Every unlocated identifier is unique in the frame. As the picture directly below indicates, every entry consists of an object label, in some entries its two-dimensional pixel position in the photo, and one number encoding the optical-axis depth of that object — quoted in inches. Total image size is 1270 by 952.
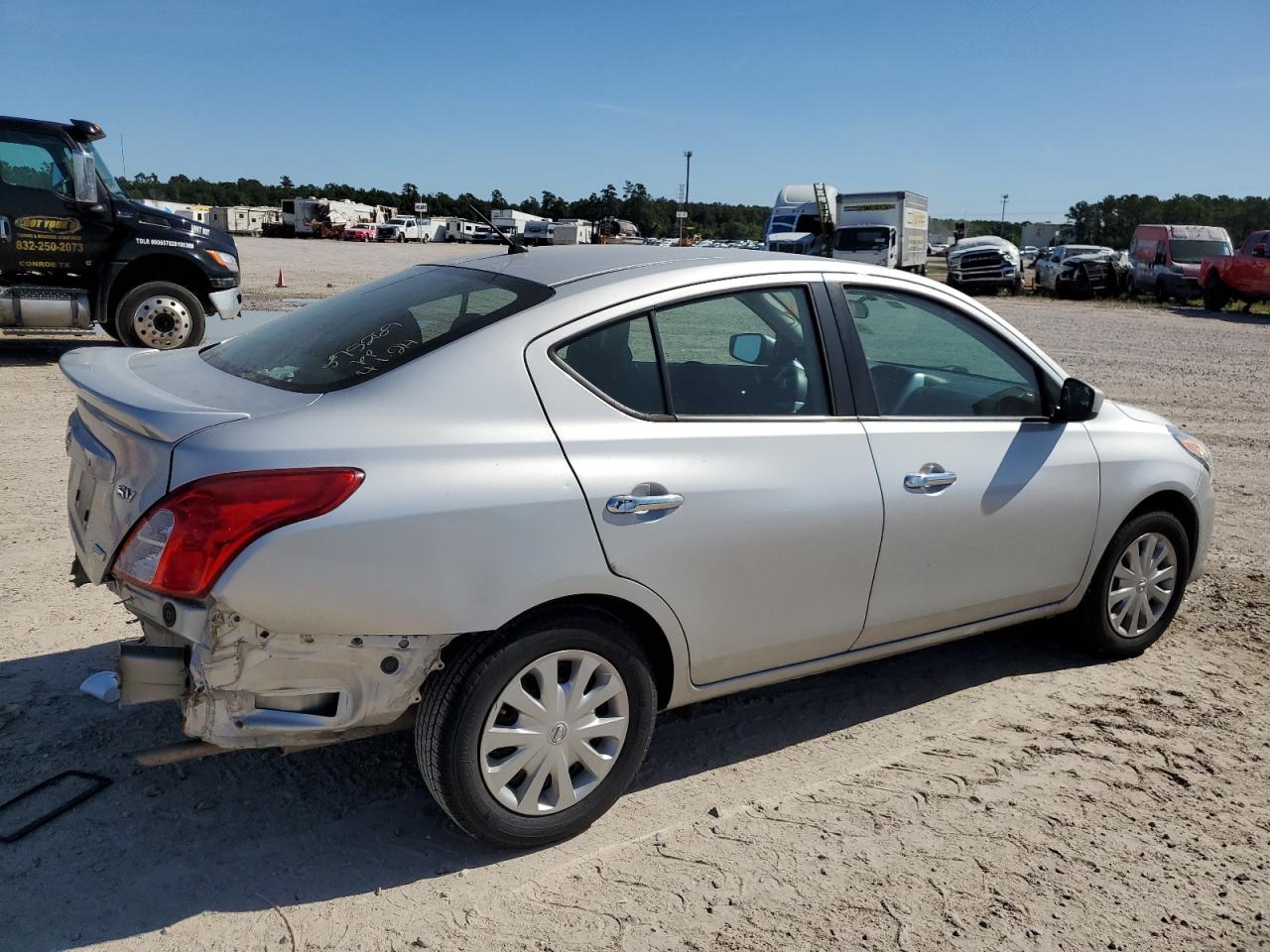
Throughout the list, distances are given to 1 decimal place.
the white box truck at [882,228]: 1316.4
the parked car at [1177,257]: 1173.1
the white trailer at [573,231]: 2074.3
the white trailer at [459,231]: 3419.8
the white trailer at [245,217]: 3225.9
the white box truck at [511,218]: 3120.1
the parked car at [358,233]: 2910.9
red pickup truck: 1020.5
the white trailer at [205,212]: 2975.4
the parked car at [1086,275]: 1240.2
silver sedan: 106.9
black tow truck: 445.4
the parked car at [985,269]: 1286.9
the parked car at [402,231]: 3061.0
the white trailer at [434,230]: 3375.0
